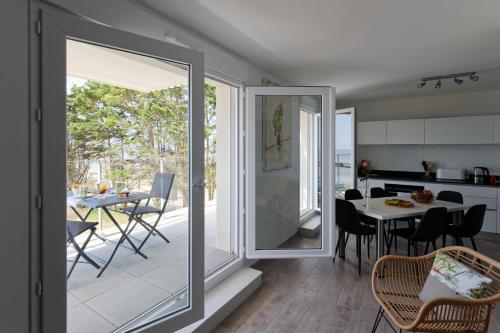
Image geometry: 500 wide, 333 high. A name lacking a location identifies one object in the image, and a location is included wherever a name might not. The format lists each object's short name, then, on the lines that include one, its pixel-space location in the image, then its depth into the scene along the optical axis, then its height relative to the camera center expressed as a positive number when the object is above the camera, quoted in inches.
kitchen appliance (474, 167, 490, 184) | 187.0 -5.0
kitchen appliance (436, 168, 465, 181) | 196.1 -4.5
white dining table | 121.7 -19.3
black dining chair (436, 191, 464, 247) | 155.6 -17.2
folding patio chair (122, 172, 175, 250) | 124.0 -13.1
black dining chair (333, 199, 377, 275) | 131.0 -25.5
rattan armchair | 63.1 -33.4
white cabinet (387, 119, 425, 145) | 206.8 +27.2
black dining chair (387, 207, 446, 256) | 120.6 -25.4
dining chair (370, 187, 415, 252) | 184.4 -16.5
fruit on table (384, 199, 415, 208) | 136.6 -17.5
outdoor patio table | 117.6 -14.8
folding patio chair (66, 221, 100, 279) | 107.9 -25.8
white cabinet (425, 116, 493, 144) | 184.5 +25.7
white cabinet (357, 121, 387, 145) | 223.1 +28.5
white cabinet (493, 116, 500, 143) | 180.7 +24.2
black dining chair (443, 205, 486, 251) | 131.0 -26.4
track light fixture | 149.6 +49.8
